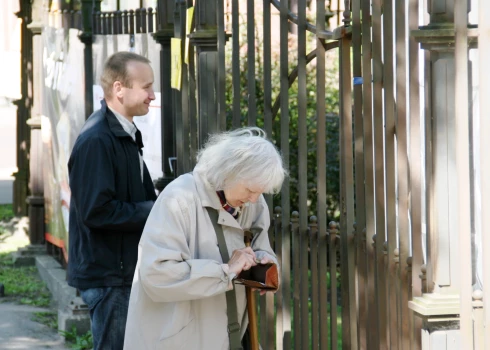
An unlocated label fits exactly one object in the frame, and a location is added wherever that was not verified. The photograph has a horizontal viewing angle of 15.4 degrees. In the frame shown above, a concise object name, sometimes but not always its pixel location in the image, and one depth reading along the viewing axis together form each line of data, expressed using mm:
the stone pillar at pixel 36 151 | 20252
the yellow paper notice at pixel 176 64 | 10532
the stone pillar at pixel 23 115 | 24052
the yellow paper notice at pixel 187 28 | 10085
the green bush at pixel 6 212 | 26702
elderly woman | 6554
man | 8397
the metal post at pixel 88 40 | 14253
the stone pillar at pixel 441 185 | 6109
